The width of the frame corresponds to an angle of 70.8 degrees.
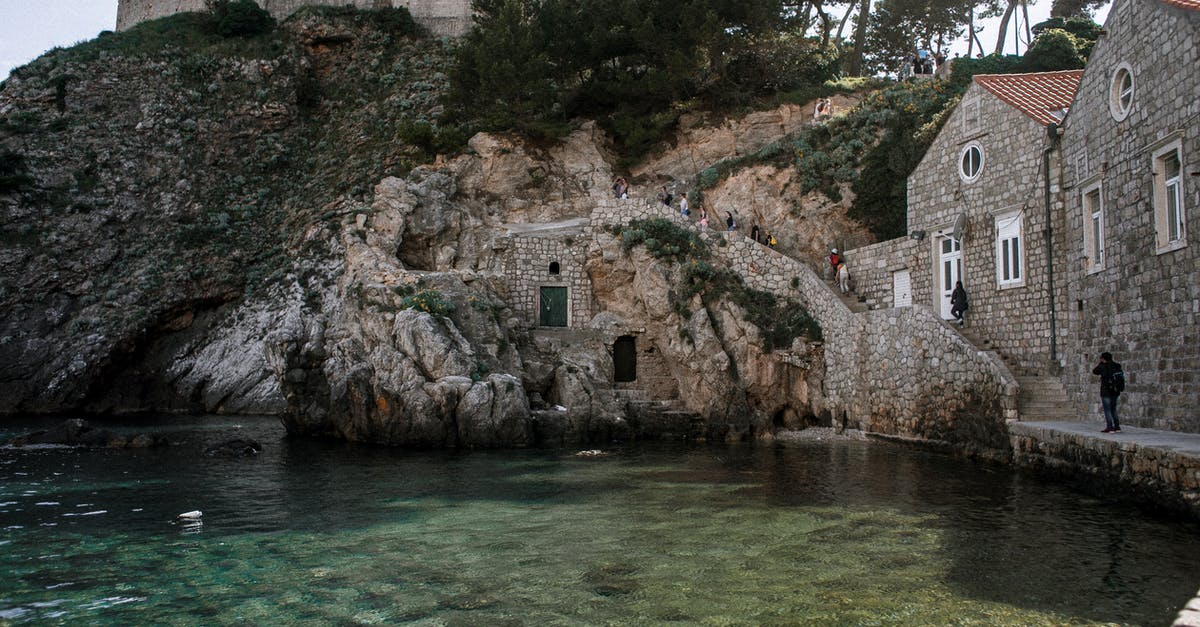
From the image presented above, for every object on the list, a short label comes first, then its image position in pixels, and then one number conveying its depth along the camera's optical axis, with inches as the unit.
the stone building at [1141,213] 525.0
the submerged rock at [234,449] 793.6
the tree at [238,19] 1774.1
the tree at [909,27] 1604.3
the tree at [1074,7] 1562.1
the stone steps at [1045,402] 682.8
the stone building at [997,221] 731.4
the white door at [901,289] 917.9
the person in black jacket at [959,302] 818.2
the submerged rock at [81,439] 862.5
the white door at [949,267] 847.1
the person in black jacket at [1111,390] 545.0
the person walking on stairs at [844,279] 1001.5
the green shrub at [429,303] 929.5
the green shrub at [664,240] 1050.1
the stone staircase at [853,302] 967.6
